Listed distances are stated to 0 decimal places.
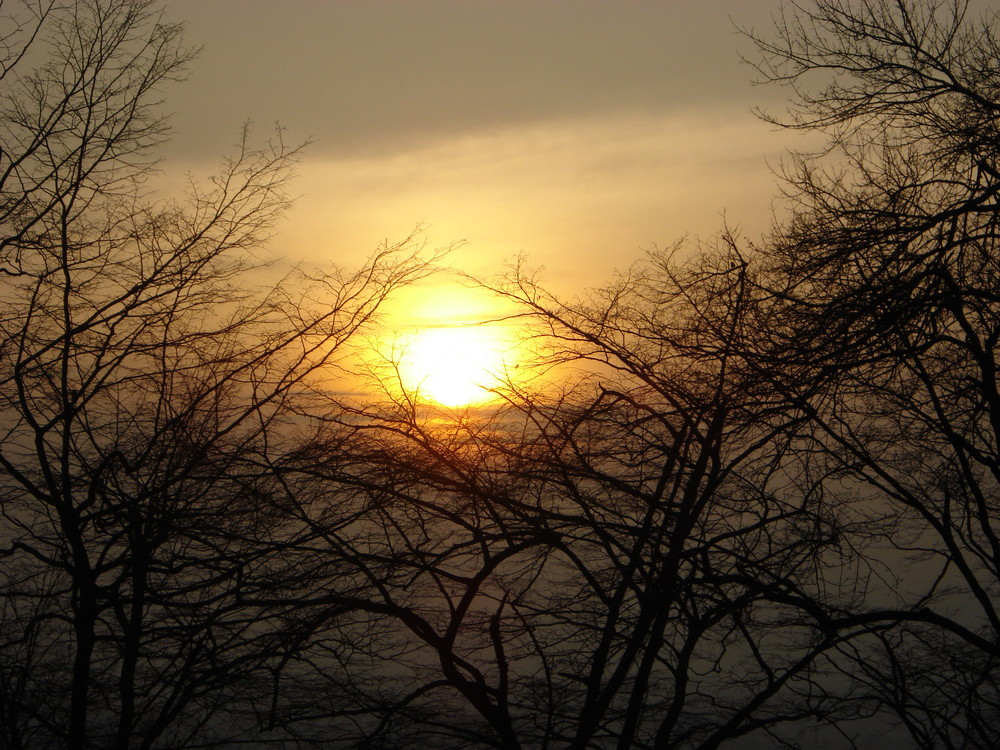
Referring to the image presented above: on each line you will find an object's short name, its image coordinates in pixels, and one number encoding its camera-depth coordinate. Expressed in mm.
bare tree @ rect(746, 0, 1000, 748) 11187
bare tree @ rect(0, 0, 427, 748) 12320
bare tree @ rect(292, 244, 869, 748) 11703
